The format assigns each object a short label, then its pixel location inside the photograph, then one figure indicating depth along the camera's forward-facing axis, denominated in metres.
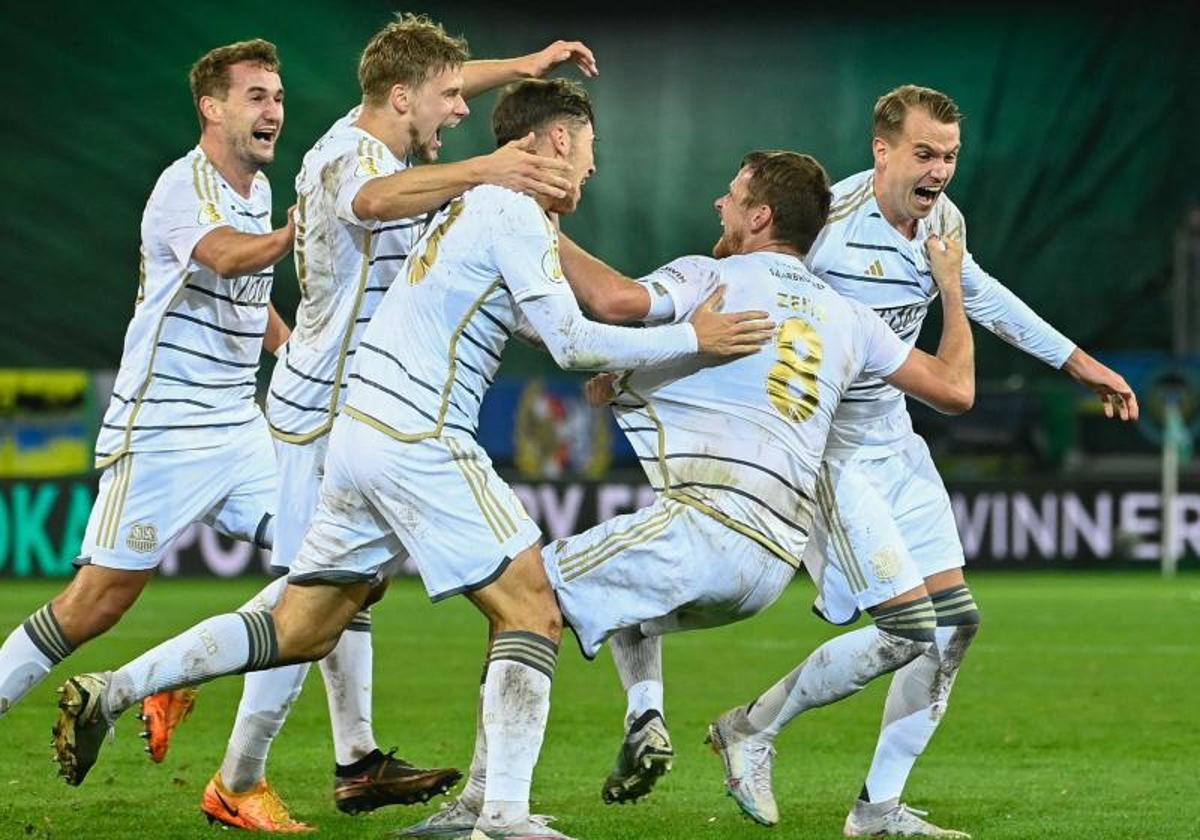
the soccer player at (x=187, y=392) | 12.78
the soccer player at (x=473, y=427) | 10.29
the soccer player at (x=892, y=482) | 12.09
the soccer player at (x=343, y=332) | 11.57
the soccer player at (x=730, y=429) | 10.59
